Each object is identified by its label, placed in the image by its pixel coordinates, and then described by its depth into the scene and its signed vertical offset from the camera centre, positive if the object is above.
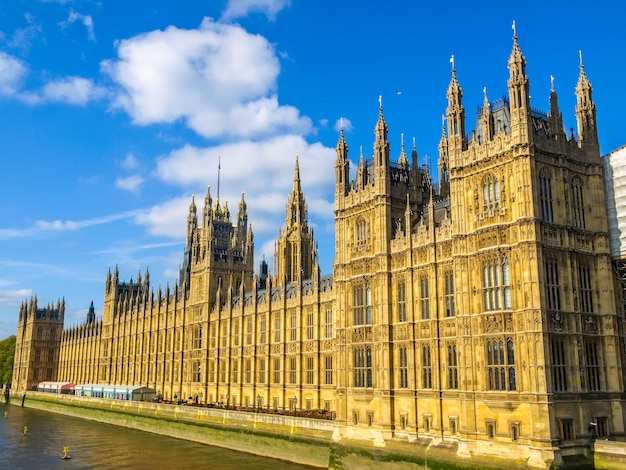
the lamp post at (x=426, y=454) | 45.54 -5.04
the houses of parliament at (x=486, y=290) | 41.34 +6.44
